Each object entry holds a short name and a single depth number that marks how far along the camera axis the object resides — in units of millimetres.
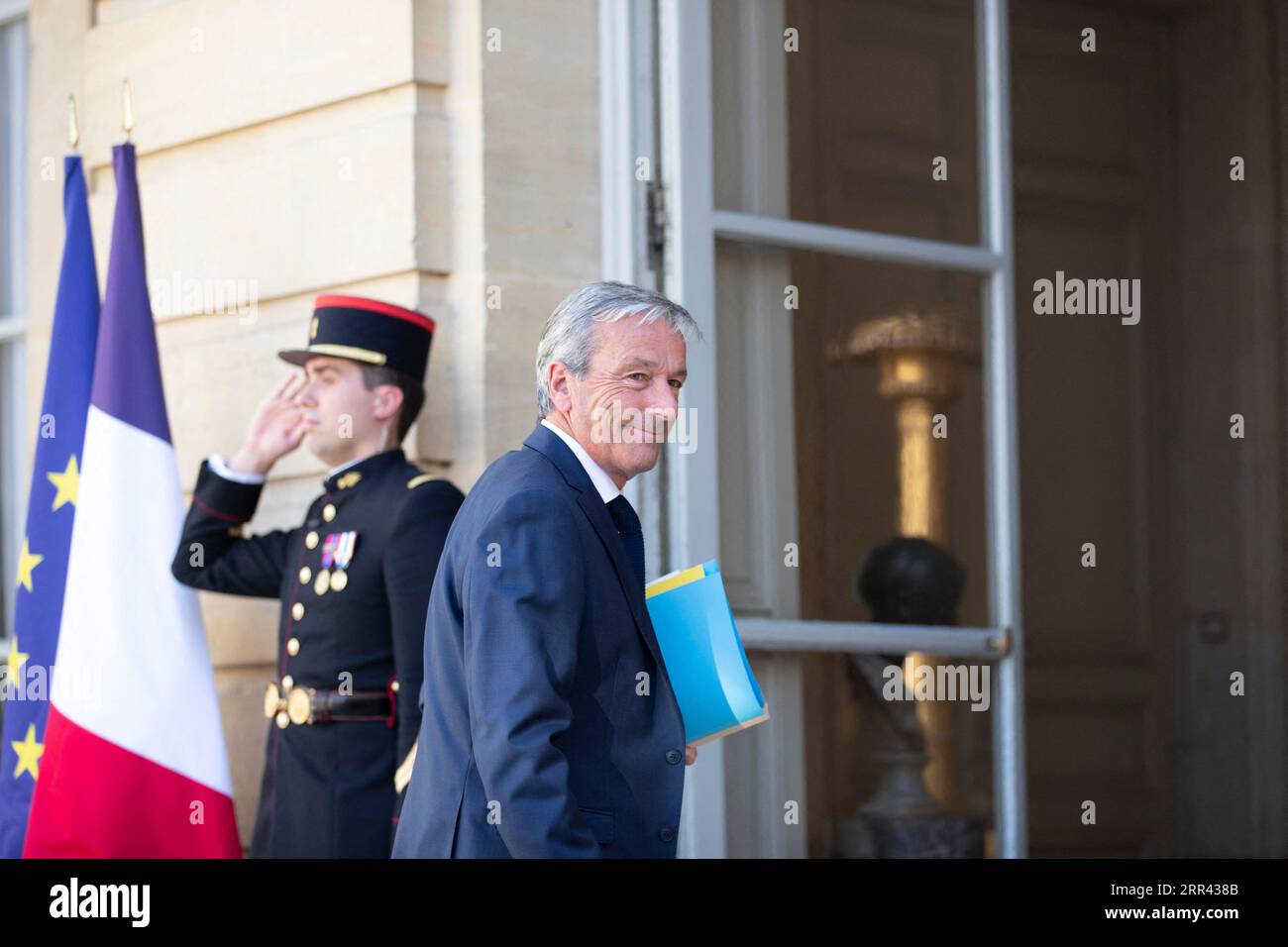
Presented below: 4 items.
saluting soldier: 7098
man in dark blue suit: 4797
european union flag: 7937
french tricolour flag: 7375
